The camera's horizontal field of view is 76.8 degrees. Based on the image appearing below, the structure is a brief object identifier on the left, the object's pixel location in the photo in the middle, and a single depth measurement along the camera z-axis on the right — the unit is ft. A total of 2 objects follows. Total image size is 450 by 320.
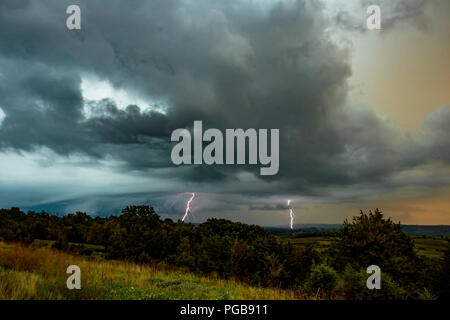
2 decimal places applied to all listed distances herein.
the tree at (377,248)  54.08
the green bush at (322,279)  47.05
